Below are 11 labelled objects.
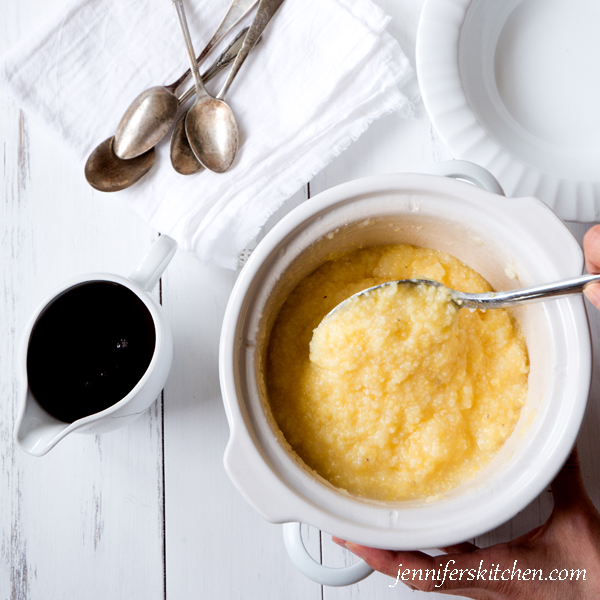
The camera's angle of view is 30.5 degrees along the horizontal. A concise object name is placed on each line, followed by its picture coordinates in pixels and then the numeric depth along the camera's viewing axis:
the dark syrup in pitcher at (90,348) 0.65
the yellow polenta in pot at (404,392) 0.61
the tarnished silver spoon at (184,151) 0.68
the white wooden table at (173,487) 0.69
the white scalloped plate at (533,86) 0.68
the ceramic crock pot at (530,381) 0.58
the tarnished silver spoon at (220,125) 0.67
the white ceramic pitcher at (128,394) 0.63
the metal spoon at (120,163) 0.68
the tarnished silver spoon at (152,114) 0.67
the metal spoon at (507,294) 0.57
